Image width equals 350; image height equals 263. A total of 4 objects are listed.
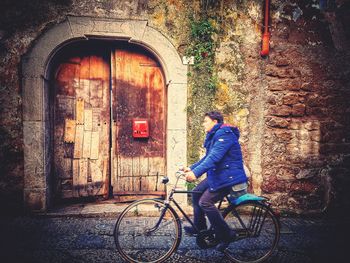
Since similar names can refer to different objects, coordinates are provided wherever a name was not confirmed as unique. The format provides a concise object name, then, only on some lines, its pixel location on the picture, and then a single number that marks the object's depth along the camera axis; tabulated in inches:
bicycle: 117.5
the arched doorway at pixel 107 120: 180.7
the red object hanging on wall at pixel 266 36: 174.9
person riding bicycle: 115.6
